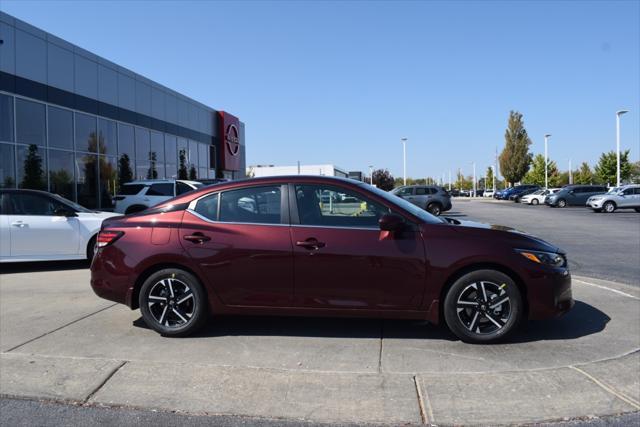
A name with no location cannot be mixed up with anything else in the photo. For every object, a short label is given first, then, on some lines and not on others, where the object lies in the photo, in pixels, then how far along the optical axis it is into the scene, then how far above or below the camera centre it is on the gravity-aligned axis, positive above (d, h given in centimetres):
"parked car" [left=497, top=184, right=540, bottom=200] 5622 +135
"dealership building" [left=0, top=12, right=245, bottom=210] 1670 +360
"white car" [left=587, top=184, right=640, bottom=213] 3066 +6
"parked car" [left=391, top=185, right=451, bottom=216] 2611 +40
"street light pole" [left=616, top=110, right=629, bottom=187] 4509 +634
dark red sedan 481 -54
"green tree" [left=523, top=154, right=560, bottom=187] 8775 +494
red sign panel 3822 +510
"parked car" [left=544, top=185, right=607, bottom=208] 3825 +51
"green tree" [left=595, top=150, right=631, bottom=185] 6272 +420
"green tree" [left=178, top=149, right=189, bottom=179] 3072 +254
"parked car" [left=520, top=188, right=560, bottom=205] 4349 +45
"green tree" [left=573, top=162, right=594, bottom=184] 9069 +486
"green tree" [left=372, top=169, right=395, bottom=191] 7519 +394
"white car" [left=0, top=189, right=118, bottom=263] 894 -32
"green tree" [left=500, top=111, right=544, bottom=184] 8050 +799
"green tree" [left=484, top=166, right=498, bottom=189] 12769 +628
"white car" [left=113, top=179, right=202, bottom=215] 1627 +47
